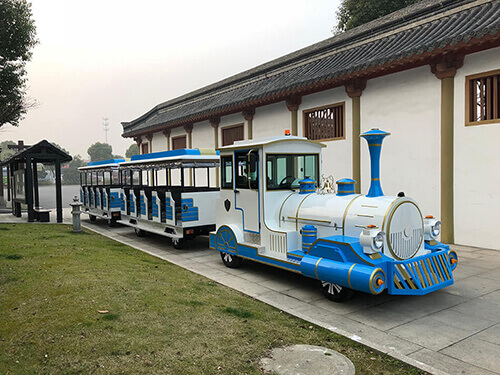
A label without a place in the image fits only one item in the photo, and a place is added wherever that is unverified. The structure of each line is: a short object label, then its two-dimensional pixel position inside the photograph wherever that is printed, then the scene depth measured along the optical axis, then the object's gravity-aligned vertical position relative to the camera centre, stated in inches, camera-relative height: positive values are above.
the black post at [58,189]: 561.1 -14.1
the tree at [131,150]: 3857.5 +291.5
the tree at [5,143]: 3991.4 +396.6
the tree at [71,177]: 3622.0 +21.8
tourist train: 208.7 -34.2
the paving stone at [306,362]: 143.7 -74.3
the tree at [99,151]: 4491.4 +332.1
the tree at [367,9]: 791.1 +345.6
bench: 554.3 -51.4
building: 347.6 +76.2
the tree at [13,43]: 486.9 +184.8
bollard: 467.5 -47.0
